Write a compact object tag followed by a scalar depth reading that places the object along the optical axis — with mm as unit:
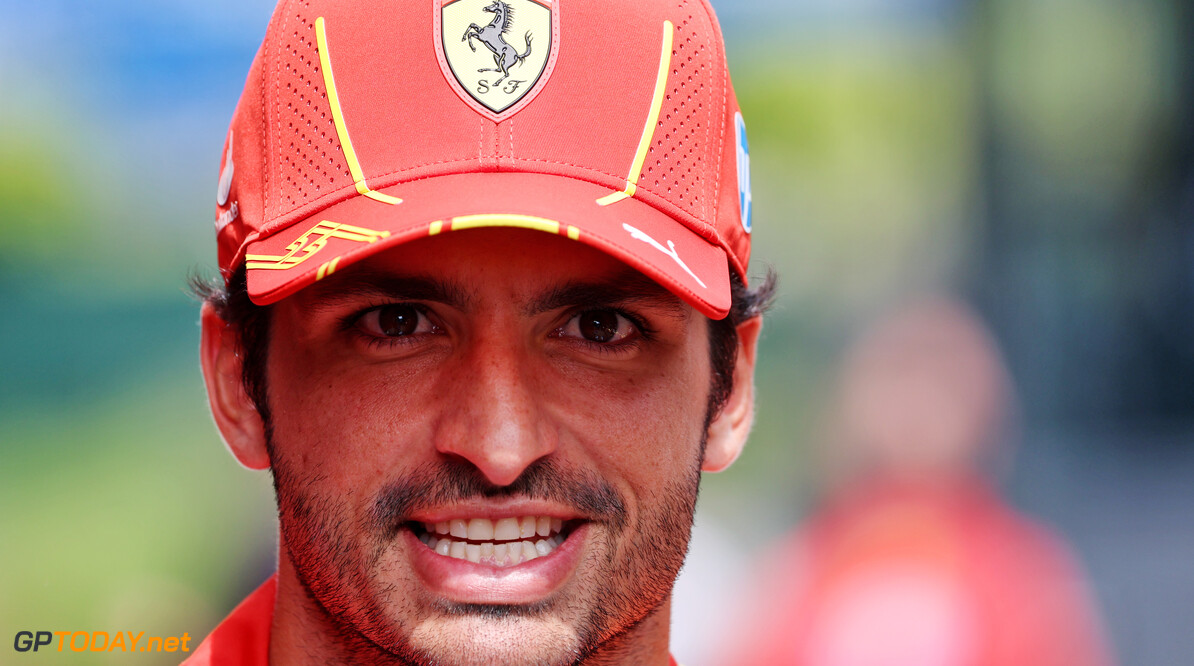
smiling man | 3252
